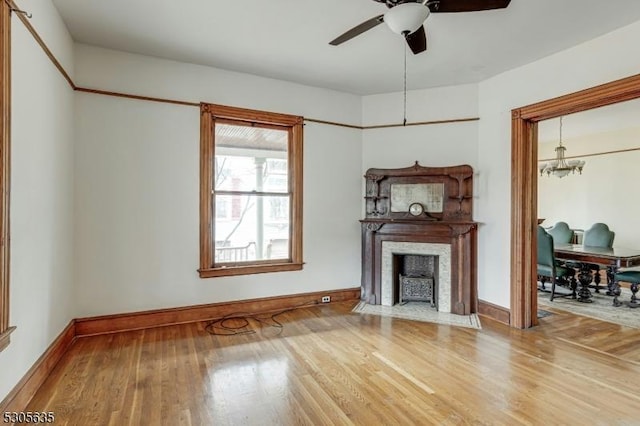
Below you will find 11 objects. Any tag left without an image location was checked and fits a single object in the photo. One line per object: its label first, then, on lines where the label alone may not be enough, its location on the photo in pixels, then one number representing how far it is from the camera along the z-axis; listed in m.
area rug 4.20
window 4.00
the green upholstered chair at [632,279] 4.70
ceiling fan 2.07
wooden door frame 3.81
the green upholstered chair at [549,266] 4.96
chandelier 5.88
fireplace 4.27
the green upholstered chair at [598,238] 5.49
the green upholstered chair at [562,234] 6.03
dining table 4.45
